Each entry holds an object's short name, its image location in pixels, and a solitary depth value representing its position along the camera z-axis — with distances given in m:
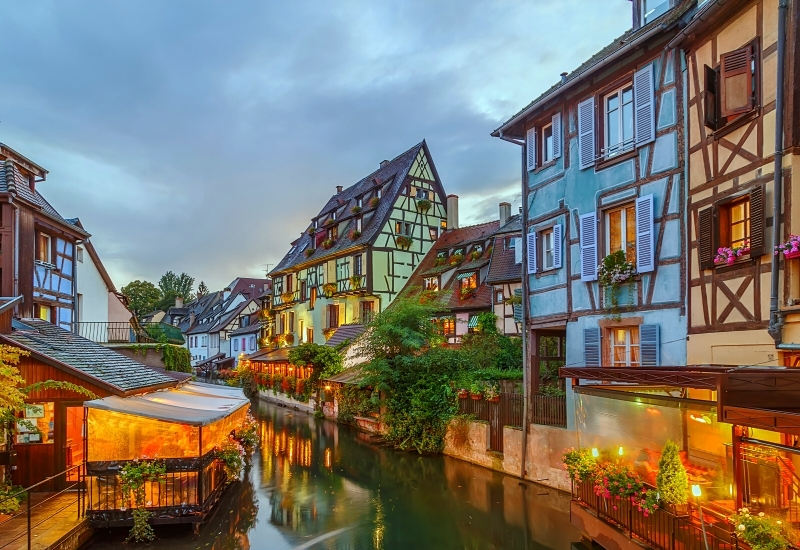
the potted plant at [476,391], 16.59
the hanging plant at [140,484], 9.92
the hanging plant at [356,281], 33.16
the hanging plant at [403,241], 33.94
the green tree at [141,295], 73.43
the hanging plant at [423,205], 34.72
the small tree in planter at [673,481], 7.16
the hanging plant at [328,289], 35.62
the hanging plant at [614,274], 11.61
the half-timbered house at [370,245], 33.44
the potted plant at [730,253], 8.76
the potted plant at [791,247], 7.55
